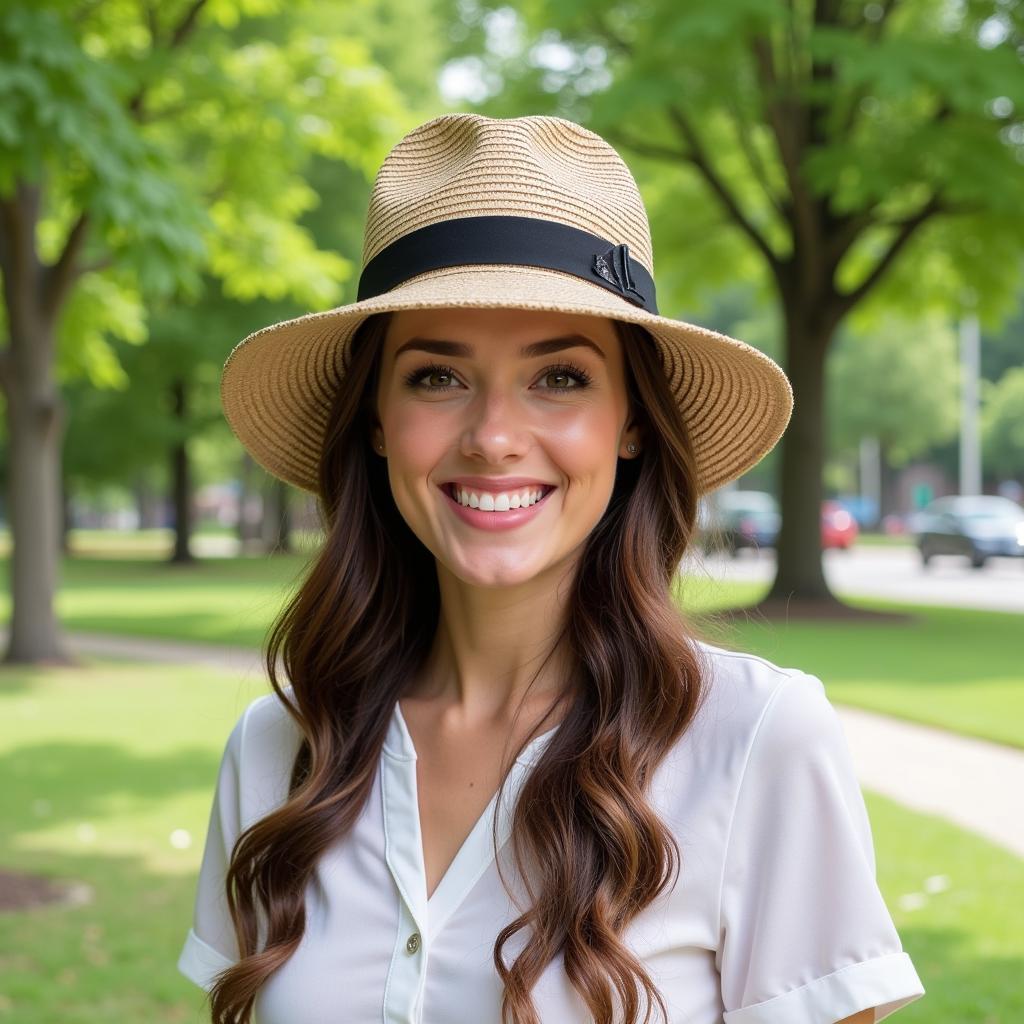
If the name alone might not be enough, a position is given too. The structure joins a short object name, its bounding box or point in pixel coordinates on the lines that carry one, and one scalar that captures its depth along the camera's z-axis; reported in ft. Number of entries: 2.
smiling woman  5.96
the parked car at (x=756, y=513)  120.47
